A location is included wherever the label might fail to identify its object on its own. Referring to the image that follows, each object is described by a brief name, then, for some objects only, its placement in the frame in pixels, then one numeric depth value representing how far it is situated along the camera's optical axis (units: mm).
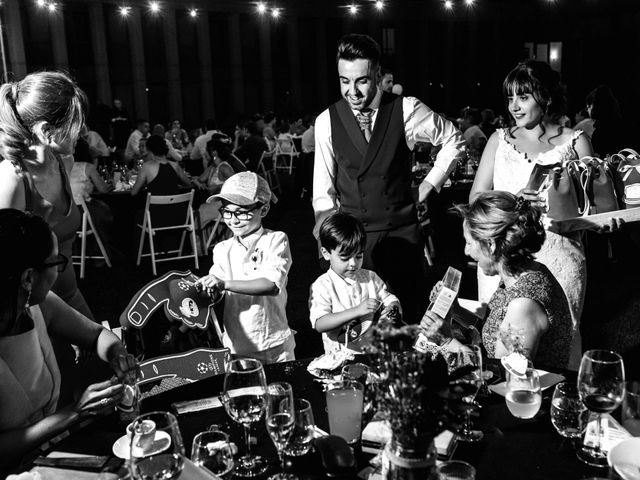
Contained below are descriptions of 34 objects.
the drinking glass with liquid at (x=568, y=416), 1641
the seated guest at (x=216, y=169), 7062
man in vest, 3189
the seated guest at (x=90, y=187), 6234
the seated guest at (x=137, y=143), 9786
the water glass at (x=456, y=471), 1370
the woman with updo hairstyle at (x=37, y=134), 2545
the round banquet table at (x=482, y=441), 1504
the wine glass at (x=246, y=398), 1565
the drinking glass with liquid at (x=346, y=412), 1647
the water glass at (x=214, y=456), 1491
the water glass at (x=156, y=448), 1327
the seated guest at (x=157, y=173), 6352
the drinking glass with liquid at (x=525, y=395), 1715
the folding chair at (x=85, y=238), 6293
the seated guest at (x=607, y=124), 5820
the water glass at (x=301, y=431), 1554
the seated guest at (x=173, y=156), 8742
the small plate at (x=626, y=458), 1400
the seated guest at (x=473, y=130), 8108
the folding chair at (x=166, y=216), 6094
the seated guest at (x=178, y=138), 12016
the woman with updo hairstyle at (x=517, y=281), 2201
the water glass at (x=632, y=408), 1540
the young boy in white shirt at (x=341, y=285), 2771
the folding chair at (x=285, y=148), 12427
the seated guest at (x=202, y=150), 9977
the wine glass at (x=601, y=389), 1560
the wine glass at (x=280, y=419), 1481
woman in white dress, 3203
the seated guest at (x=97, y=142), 10072
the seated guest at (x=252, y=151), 9320
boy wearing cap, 2908
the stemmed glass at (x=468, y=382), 1302
